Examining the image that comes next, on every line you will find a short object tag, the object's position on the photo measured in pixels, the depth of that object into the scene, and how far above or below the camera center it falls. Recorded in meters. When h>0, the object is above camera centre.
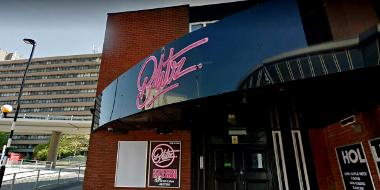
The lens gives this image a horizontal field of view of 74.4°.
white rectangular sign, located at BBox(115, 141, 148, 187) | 7.70 +0.21
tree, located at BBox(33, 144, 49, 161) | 59.31 +4.68
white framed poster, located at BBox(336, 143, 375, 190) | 5.54 +0.00
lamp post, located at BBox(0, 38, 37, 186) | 9.06 +0.64
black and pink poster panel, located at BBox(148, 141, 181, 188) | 7.49 +0.19
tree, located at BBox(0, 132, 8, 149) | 67.69 +9.27
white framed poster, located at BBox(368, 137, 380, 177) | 5.06 +0.33
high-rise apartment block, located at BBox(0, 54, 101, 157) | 86.38 +29.35
